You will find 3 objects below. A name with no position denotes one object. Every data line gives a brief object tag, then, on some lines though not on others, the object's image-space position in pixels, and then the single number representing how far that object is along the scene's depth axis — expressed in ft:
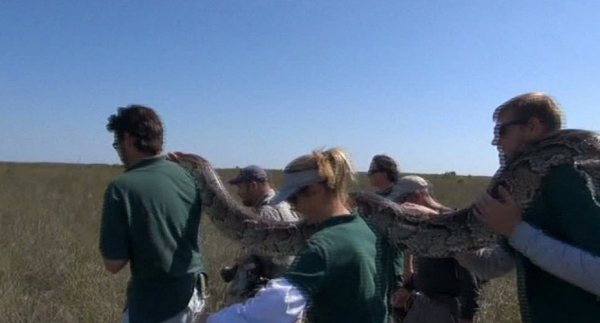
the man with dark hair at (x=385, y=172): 24.18
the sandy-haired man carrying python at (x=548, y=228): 9.95
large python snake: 11.10
